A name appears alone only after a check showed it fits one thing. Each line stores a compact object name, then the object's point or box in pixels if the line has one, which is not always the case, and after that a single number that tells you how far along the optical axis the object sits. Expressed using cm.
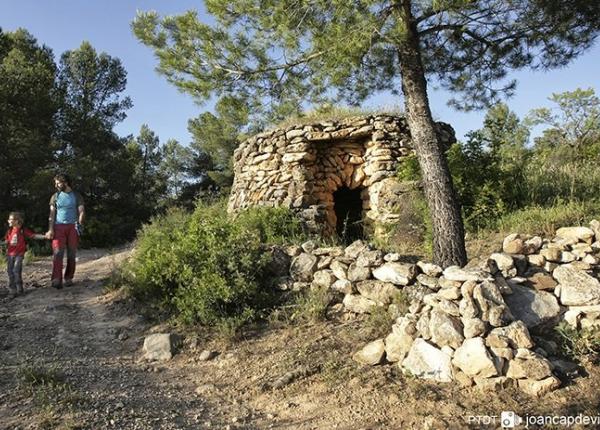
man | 617
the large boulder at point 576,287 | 383
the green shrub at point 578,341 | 352
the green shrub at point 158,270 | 504
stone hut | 744
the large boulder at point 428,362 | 339
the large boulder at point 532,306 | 375
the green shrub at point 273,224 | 643
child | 605
